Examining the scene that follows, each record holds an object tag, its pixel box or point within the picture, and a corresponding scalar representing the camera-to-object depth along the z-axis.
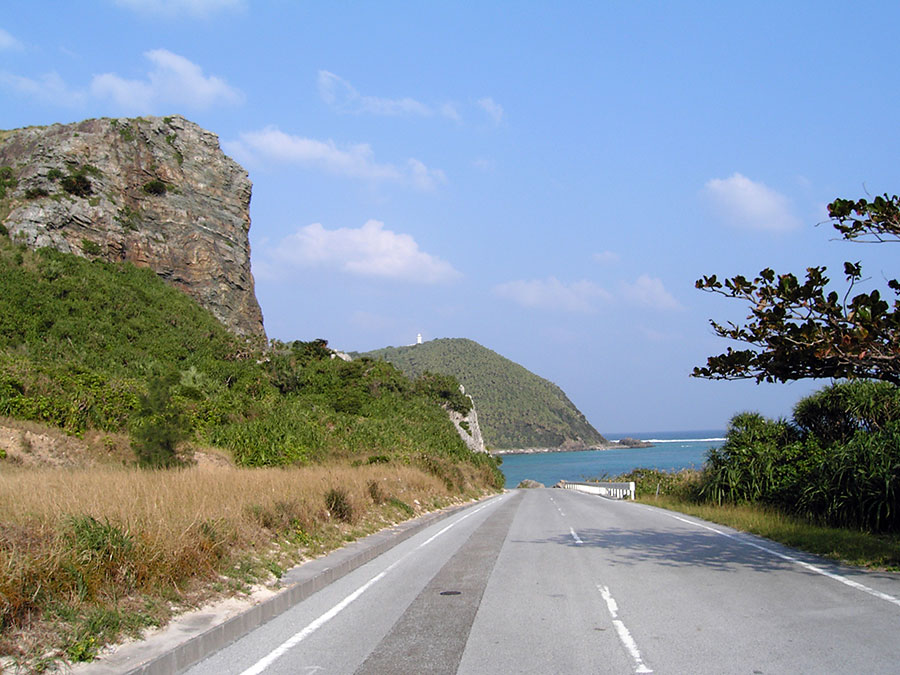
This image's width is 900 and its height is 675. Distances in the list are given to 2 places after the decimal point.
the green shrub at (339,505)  15.76
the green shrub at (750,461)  23.59
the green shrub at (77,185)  51.22
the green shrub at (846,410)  21.31
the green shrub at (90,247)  49.47
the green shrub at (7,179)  50.68
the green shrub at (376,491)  20.44
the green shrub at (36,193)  49.66
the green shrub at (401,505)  21.42
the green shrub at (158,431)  20.09
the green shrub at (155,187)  57.94
